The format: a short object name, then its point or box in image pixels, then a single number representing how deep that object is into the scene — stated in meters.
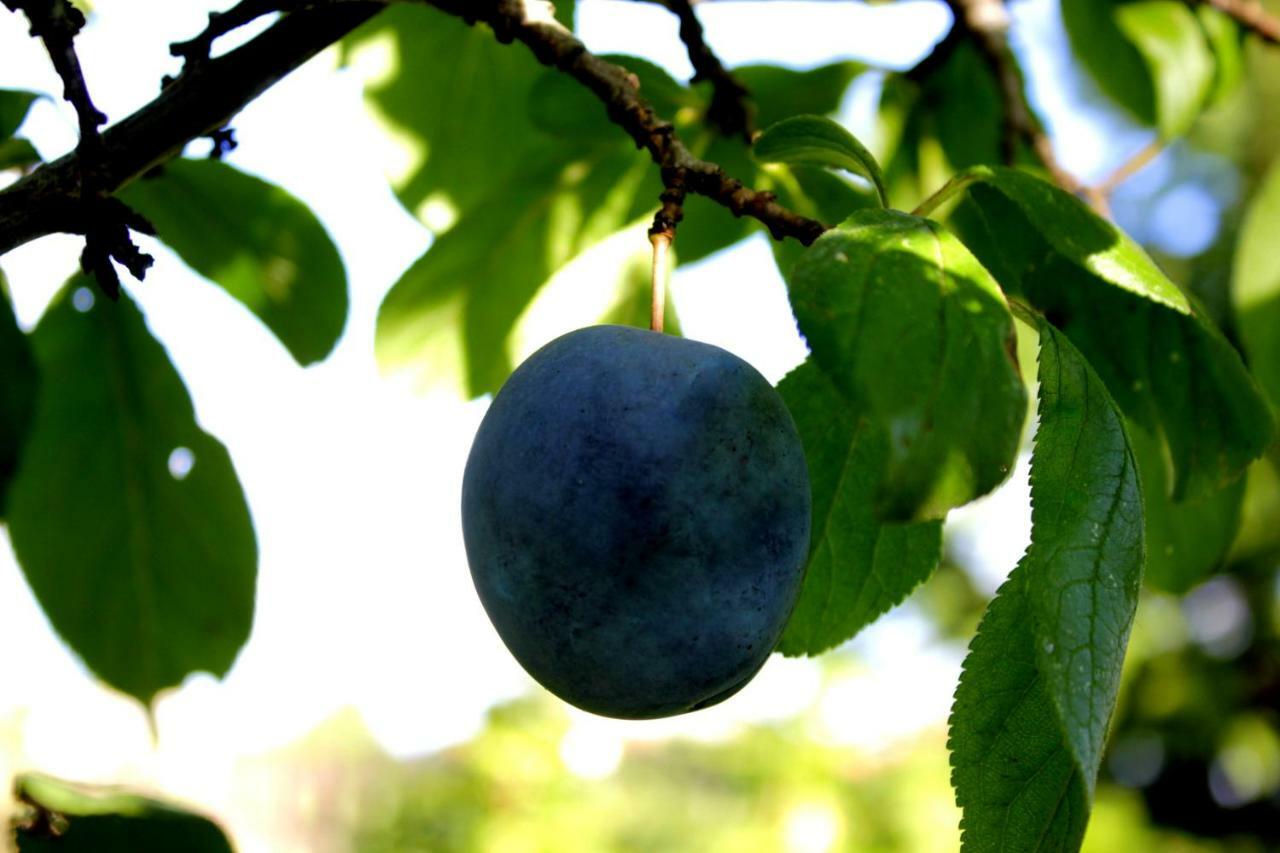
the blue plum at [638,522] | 0.23
